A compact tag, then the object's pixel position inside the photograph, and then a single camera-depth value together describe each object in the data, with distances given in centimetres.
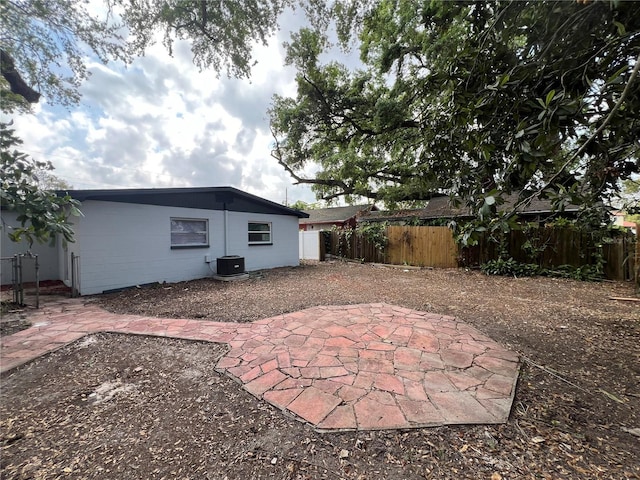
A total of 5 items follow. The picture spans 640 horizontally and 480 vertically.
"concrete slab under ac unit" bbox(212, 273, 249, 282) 763
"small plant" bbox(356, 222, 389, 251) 1137
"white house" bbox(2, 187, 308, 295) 591
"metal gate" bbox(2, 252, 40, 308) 474
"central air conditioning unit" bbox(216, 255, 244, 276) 786
